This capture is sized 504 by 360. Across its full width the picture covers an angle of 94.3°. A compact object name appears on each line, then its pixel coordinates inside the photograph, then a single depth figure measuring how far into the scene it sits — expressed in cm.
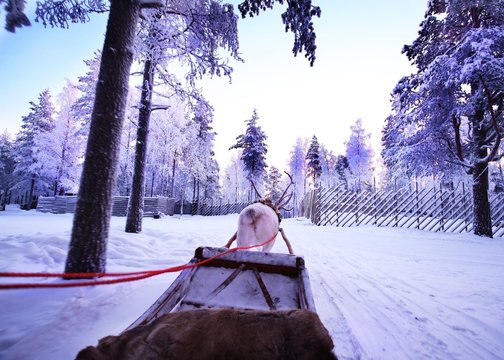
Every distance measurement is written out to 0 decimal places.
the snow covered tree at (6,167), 3826
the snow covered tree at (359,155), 3631
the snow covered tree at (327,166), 4171
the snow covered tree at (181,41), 617
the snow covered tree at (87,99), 1401
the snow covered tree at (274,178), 4334
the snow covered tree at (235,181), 4861
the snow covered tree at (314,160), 3859
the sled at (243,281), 205
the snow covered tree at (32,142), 2853
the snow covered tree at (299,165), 4575
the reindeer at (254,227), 359
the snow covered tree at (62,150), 2408
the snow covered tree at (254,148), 3069
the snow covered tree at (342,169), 3853
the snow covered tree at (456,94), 806
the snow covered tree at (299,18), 438
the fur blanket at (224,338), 92
